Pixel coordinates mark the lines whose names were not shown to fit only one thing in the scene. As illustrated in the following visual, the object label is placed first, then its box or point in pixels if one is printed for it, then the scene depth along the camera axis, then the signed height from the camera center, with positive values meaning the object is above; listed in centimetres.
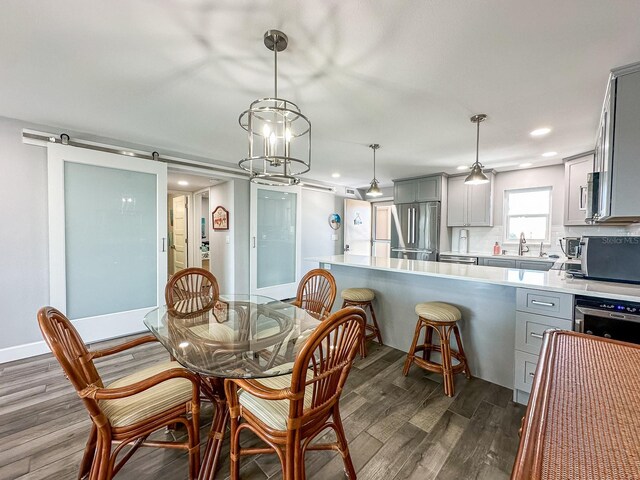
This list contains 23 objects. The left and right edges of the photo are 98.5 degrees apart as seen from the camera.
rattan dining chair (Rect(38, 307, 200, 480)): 111 -82
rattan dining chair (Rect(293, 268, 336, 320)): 235 -53
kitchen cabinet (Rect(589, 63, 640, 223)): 175 +61
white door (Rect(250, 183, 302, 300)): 462 -15
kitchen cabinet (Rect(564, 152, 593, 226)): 353 +69
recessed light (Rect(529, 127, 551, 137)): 284 +110
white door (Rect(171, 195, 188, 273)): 657 -5
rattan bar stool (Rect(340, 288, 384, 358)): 282 -71
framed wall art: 459 +22
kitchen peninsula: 191 -56
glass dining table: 133 -66
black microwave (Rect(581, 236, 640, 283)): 188 -15
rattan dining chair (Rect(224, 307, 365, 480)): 104 -77
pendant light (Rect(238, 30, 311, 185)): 150 +57
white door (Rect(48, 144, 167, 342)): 292 -10
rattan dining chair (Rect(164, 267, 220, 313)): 232 -56
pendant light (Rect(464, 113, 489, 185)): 276 +60
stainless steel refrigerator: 489 +6
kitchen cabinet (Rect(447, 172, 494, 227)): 463 +55
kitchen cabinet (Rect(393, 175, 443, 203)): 489 +83
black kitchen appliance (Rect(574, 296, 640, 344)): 164 -50
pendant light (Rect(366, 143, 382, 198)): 367 +58
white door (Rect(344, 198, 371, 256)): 609 +14
